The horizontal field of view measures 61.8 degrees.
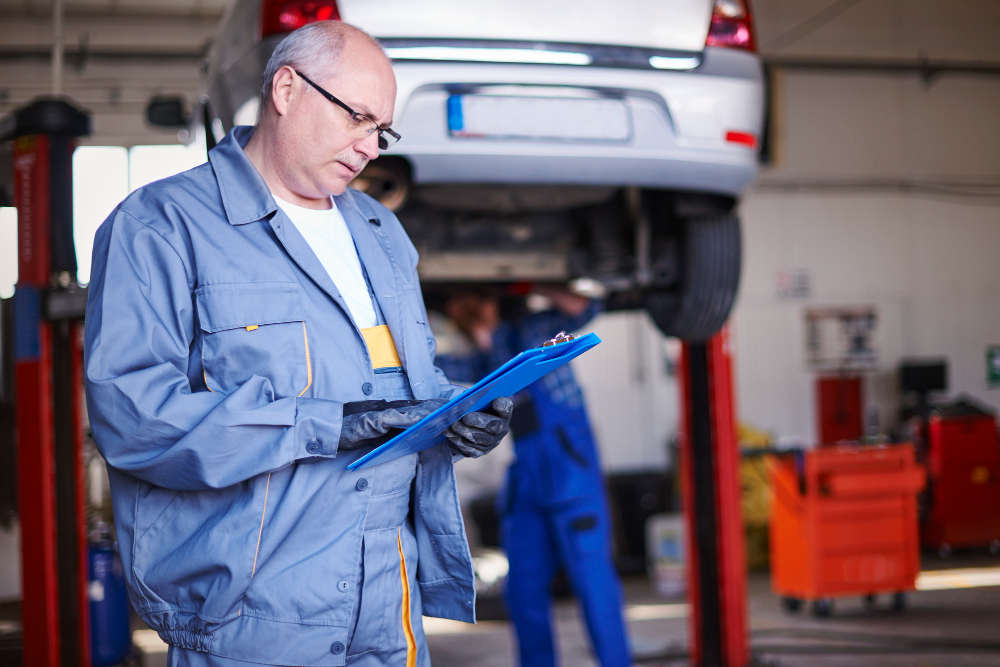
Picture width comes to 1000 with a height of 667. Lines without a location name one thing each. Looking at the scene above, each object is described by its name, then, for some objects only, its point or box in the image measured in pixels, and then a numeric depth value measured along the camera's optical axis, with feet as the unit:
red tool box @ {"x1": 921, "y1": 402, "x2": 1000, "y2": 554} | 14.73
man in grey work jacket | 3.47
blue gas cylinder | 10.87
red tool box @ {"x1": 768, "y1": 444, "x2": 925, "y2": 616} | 14.47
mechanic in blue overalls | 9.83
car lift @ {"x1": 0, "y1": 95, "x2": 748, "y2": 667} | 8.99
